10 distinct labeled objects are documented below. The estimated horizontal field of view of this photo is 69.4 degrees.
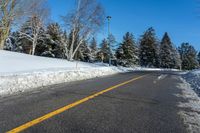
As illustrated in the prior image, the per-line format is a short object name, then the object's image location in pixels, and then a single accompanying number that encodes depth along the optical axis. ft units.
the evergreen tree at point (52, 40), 104.37
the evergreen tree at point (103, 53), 155.20
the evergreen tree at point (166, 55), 148.38
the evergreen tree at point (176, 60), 157.97
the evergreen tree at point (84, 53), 125.61
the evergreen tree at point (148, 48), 139.16
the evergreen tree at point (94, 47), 147.49
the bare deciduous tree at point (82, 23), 73.23
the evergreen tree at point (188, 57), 189.92
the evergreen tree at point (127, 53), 112.46
